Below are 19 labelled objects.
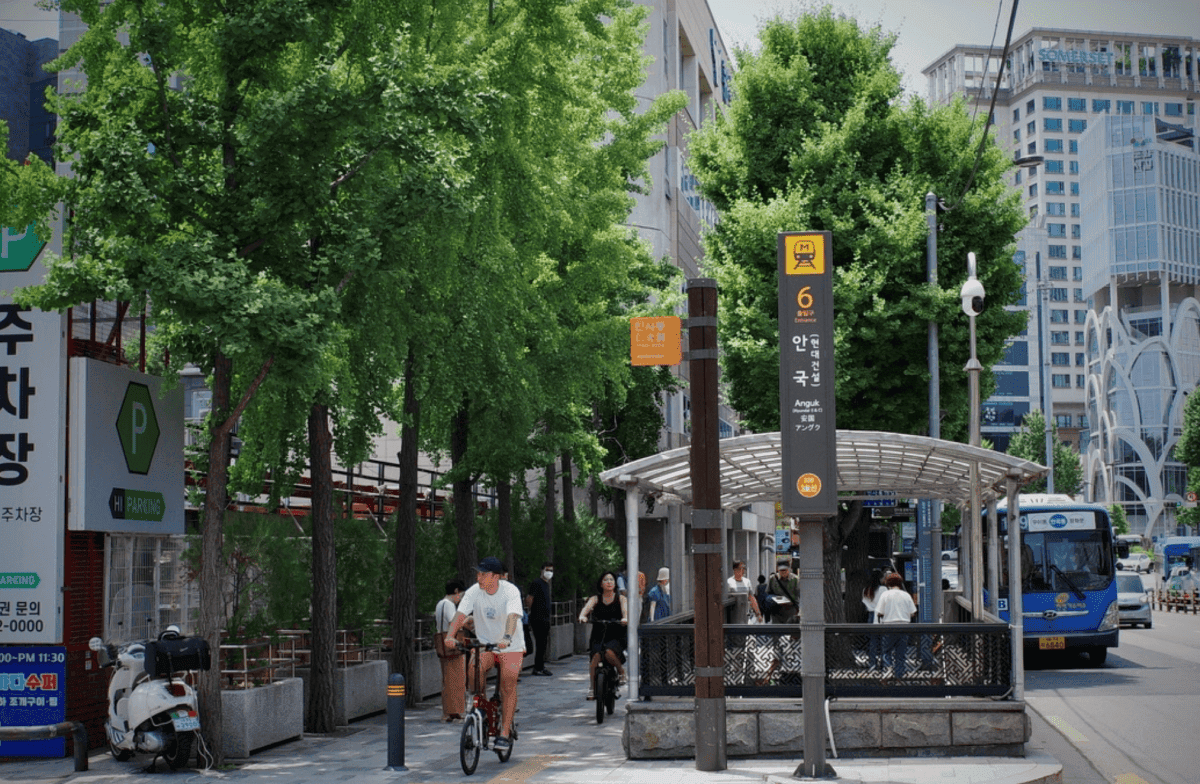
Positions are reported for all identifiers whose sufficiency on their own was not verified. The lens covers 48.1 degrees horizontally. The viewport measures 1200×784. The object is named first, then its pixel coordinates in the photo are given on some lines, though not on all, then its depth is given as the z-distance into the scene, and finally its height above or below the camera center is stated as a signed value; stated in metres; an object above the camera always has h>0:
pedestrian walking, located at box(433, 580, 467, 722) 17.53 -1.95
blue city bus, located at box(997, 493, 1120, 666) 26.42 -1.39
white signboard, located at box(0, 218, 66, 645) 13.88 +0.49
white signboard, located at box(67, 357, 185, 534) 14.06 +0.77
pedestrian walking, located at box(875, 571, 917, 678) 17.59 -1.22
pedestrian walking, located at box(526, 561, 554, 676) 24.69 -1.79
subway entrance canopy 13.46 +0.49
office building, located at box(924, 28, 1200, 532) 150.88 +41.25
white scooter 12.76 -1.73
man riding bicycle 12.95 -1.03
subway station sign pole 11.25 +0.74
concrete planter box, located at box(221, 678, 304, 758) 13.84 -2.10
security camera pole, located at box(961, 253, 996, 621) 23.20 +3.43
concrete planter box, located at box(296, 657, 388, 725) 17.14 -2.28
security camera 23.19 +3.71
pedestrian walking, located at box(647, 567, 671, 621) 19.06 -1.23
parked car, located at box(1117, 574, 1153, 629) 40.78 -2.86
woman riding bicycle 17.22 -1.34
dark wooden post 11.95 -0.40
